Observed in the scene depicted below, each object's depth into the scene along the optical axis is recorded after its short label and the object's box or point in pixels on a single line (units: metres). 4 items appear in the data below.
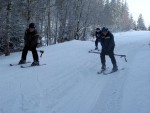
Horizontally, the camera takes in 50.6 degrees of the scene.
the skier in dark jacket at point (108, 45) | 6.54
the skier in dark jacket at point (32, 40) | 6.88
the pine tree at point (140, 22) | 53.96
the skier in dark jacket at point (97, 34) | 10.86
